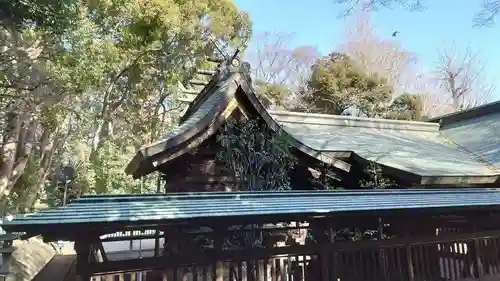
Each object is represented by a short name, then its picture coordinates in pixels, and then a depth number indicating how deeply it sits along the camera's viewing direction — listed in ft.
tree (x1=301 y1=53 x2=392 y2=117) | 68.74
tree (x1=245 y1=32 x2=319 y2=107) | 97.09
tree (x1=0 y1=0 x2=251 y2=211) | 32.07
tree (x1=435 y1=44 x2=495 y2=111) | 100.53
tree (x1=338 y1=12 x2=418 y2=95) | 86.84
